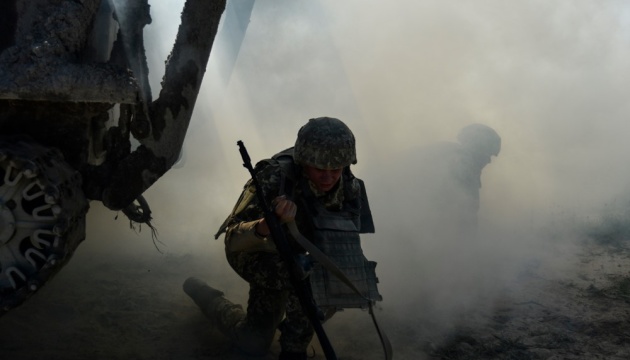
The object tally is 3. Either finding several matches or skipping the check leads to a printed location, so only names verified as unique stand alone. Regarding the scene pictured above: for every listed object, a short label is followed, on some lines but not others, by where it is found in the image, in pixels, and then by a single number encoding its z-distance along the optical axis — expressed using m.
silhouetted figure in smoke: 6.74
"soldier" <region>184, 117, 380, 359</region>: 4.01
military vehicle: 3.49
